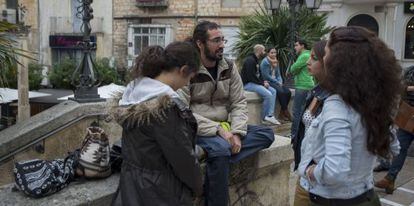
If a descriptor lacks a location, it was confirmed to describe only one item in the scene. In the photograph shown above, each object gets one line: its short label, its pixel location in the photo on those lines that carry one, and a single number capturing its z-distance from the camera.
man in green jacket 7.55
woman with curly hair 2.10
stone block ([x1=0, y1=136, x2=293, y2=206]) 2.64
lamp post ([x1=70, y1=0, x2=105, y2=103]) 6.09
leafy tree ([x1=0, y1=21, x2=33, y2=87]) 4.30
